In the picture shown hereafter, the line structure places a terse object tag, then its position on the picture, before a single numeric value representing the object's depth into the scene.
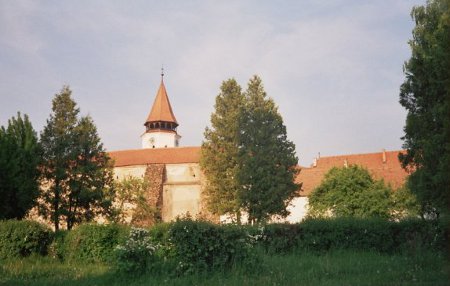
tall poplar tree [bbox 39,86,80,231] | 28.06
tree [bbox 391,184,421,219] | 36.88
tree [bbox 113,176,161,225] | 47.19
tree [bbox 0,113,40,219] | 22.94
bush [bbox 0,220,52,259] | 15.83
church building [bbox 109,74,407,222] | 51.59
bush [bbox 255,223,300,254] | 15.77
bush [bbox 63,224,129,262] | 16.47
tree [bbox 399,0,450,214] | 12.85
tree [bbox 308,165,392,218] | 37.28
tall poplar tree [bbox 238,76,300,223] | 30.58
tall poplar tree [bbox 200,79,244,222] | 32.31
